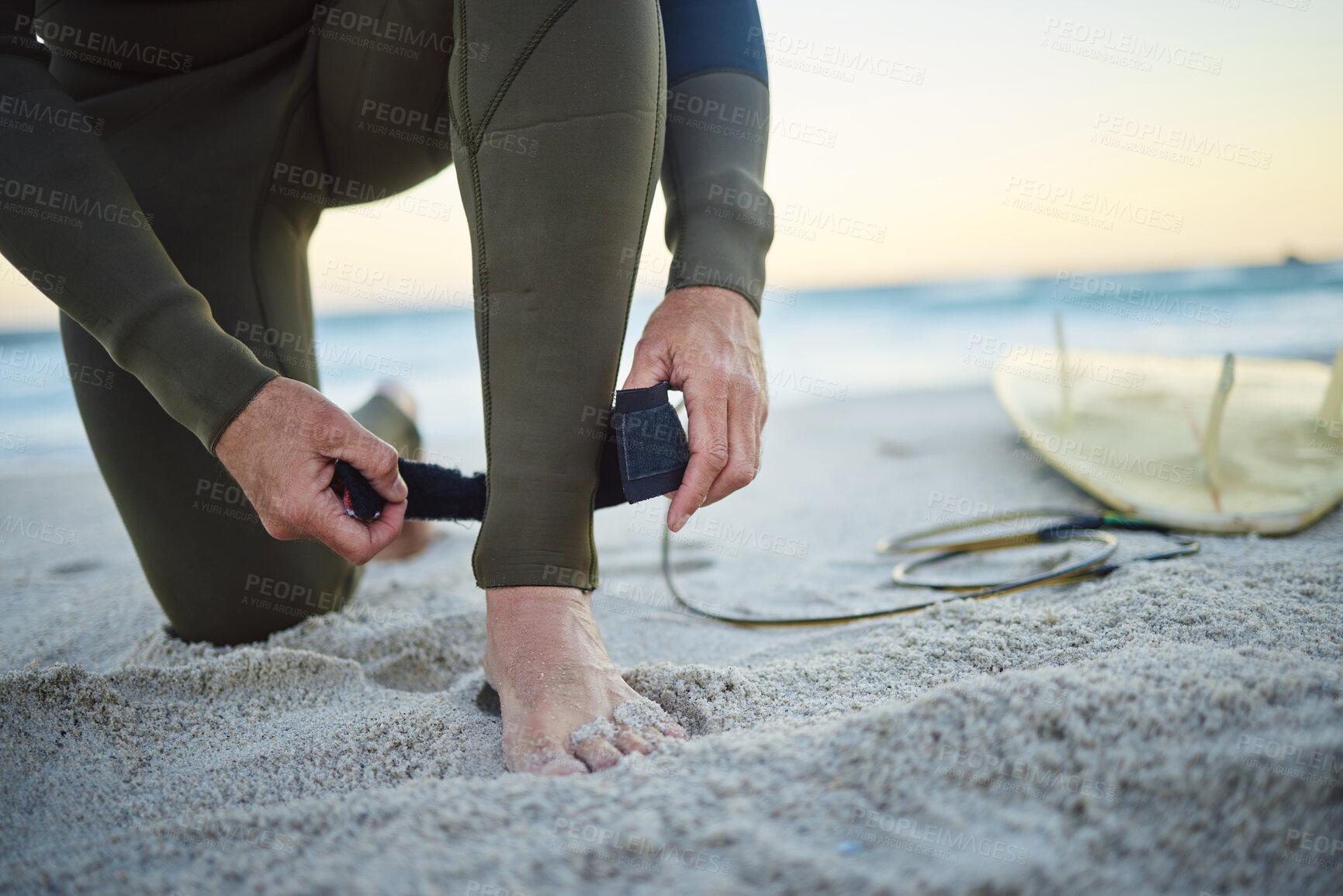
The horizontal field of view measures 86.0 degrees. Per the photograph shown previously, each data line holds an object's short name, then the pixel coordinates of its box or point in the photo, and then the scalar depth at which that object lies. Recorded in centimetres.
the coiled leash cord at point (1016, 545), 105
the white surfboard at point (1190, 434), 143
